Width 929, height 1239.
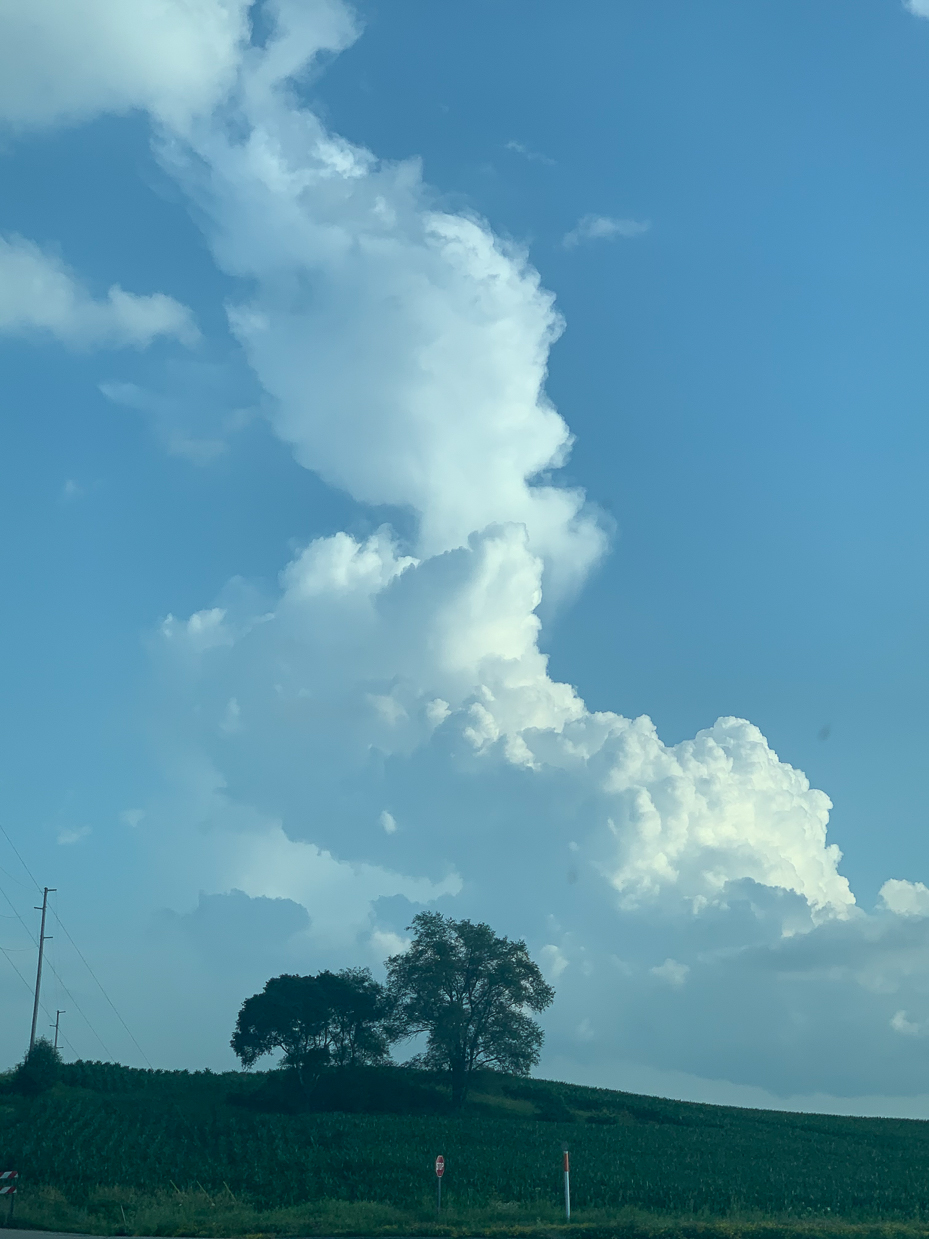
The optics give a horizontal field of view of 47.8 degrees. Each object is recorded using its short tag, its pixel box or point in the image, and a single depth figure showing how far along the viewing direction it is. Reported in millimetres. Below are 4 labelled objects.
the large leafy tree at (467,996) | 74562
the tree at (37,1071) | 73625
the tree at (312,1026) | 79875
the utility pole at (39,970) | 74688
